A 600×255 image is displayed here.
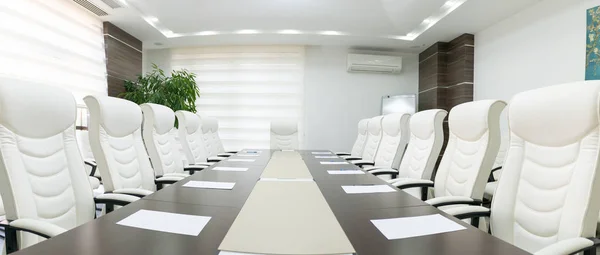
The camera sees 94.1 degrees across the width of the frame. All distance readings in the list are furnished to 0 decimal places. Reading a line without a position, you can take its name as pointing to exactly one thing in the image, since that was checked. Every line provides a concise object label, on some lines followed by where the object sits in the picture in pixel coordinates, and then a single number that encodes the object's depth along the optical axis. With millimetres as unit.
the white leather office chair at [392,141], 2951
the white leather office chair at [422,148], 2219
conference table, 669
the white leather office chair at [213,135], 4094
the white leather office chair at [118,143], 1689
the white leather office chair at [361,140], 4354
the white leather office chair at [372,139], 3579
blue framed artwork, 3086
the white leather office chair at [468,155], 1583
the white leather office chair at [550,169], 998
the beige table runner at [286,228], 695
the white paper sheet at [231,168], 2065
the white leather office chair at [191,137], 3267
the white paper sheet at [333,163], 2649
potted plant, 4871
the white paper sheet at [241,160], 2750
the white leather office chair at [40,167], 1074
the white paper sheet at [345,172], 2052
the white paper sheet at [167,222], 792
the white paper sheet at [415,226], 799
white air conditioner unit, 5812
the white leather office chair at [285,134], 4781
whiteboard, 5930
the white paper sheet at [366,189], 1396
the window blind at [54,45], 3375
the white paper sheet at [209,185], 1445
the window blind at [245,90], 6090
